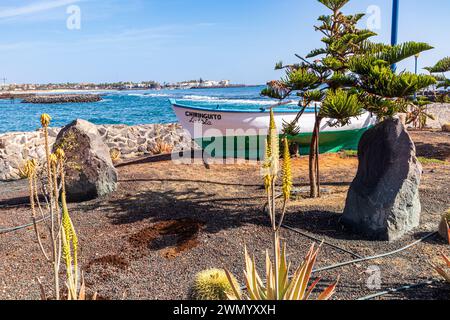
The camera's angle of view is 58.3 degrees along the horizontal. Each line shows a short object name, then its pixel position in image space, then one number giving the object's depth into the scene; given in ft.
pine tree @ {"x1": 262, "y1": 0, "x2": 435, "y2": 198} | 18.33
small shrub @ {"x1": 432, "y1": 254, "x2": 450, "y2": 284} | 13.26
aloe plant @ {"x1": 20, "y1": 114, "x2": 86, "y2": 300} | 8.06
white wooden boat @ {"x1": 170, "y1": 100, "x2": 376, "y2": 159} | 40.81
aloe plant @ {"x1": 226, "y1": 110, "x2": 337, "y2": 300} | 9.27
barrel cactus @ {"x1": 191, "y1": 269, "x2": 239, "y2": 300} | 11.21
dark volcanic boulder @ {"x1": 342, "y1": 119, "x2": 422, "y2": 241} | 17.83
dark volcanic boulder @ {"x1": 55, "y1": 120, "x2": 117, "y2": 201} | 25.45
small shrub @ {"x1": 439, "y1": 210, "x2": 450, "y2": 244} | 17.24
